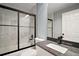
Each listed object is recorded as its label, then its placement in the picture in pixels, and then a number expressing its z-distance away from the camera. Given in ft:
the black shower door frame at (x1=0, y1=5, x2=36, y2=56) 8.04
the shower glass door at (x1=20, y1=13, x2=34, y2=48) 8.79
